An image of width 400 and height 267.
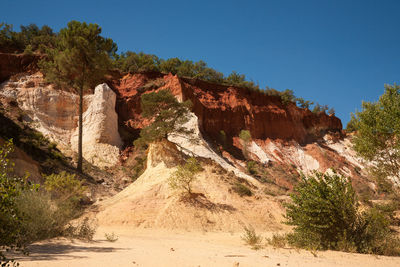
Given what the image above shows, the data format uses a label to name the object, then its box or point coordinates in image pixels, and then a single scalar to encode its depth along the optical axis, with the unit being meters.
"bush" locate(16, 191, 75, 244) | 8.49
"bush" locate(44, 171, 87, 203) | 15.48
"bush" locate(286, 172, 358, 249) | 9.55
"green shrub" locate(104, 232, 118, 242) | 10.22
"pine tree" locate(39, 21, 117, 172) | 26.73
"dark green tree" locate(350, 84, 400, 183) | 15.81
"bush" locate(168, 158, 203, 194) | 17.14
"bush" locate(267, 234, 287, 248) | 10.14
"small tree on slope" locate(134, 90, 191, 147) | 25.17
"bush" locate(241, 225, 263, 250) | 10.91
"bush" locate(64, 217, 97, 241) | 9.91
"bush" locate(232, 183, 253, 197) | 19.45
